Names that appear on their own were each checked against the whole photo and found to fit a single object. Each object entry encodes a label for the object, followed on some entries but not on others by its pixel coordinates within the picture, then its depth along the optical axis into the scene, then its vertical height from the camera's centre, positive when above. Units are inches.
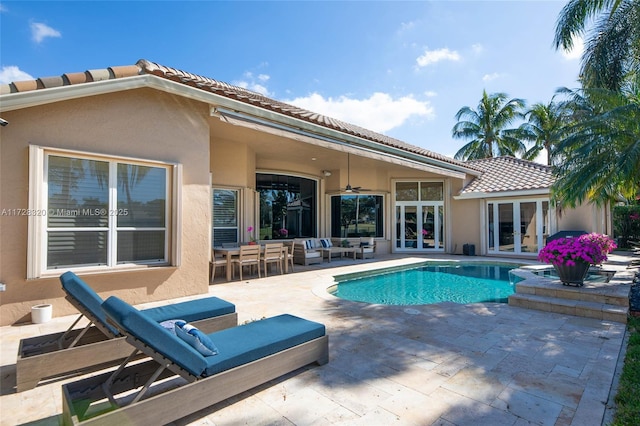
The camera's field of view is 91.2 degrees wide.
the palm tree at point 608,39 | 407.2 +238.9
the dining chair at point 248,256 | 368.8 -43.5
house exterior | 209.0 +39.4
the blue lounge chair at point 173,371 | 98.4 -55.7
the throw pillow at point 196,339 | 118.7 -45.5
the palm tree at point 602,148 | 289.6 +70.6
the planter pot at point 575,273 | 268.8 -47.0
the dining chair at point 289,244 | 521.5 -40.3
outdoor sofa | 509.0 -50.9
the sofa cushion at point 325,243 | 569.3 -41.9
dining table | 366.6 -38.0
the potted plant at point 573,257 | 267.0 -33.0
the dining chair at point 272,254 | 397.1 -44.1
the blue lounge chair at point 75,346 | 125.3 -55.6
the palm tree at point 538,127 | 1078.4 +324.0
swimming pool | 328.6 -82.0
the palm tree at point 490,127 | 1120.8 +341.6
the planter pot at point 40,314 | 209.8 -62.2
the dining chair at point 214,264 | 367.6 -51.0
